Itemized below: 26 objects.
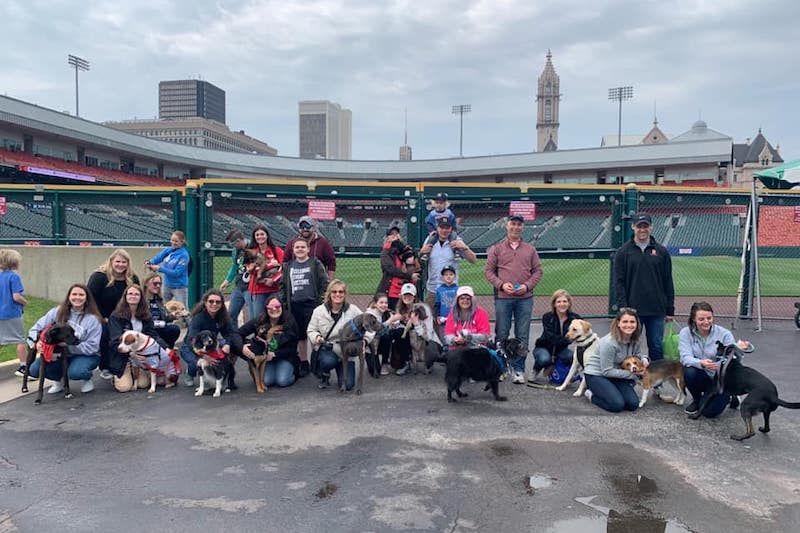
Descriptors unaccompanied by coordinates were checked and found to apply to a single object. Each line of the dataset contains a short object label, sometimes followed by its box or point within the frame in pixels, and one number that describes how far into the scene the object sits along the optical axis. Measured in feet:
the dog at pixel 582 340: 20.40
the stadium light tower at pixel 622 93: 312.50
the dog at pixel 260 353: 21.34
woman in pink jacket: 21.31
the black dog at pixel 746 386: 16.24
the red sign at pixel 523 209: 31.83
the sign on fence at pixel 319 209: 30.81
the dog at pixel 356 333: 20.85
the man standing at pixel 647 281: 21.91
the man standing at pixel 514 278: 23.09
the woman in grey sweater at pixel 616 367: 19.10
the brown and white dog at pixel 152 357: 20.72
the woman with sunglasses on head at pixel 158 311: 23.21
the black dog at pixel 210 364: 20.18
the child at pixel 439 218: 24.65
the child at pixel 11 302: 22.54
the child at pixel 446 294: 23.08
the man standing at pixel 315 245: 24.18
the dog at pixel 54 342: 20.01
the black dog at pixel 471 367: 19.62
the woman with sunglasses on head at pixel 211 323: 21.27
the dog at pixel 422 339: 22.45
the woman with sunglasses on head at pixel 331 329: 21.40
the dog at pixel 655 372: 19.17
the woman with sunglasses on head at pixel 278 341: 21.76
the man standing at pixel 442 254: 24.31
